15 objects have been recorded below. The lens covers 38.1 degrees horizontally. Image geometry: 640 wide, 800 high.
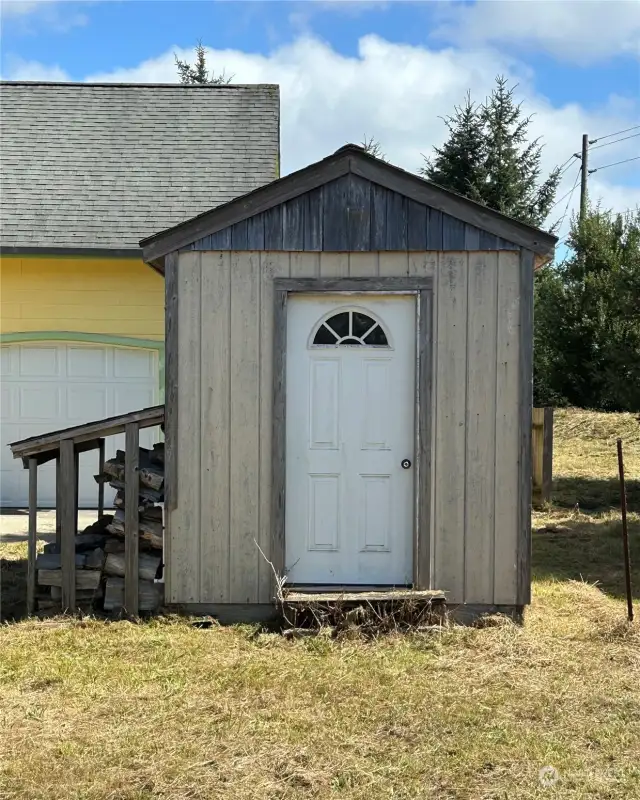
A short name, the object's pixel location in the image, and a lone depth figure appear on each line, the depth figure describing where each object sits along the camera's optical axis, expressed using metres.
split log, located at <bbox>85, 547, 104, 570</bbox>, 6.71
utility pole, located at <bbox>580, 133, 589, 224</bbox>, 27.01
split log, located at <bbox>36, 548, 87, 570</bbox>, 6.73
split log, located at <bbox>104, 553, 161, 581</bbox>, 6.59
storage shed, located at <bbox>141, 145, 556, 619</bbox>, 6.38
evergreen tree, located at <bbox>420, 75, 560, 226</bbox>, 22.86
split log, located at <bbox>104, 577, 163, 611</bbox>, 6.59
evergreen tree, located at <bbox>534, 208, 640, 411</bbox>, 19.34
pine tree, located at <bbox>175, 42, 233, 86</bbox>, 32.75
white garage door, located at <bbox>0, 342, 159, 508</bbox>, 11.40
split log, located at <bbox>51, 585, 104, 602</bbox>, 6.72
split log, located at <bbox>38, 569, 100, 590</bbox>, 6.70
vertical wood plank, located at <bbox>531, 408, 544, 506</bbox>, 12.07
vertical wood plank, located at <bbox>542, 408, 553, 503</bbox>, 12.05
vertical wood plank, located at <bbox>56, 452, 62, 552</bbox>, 6.83
